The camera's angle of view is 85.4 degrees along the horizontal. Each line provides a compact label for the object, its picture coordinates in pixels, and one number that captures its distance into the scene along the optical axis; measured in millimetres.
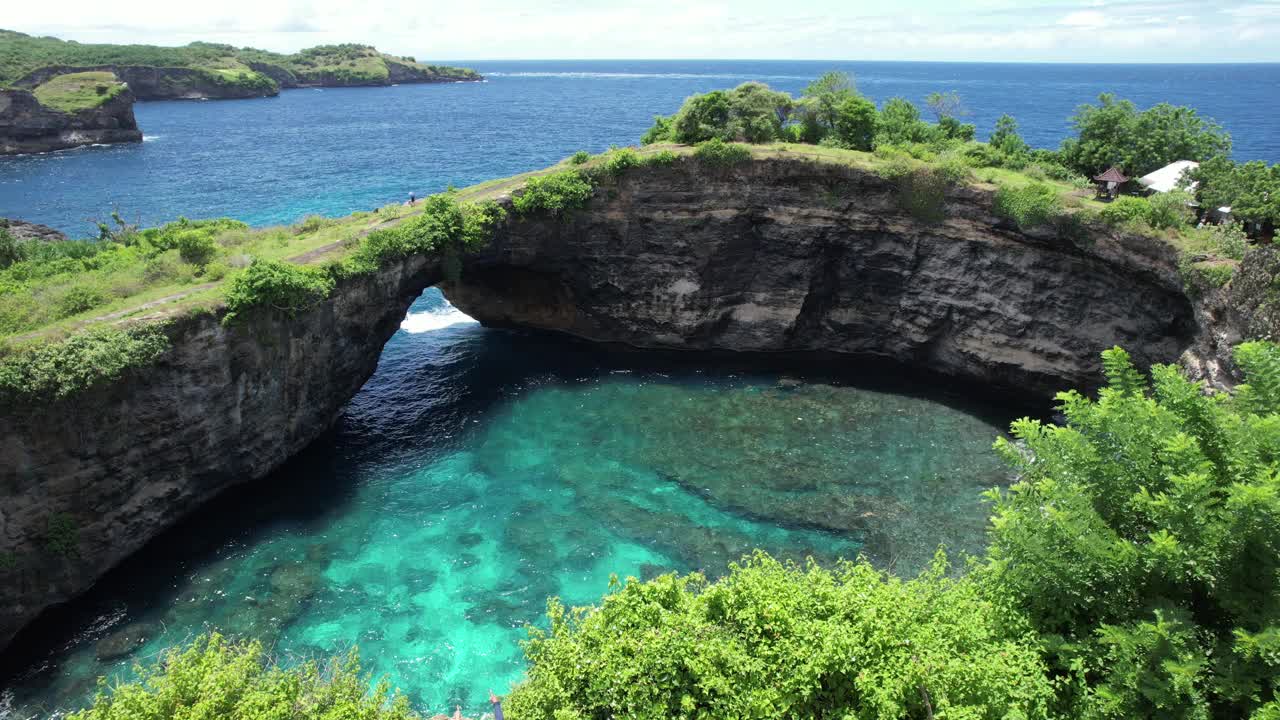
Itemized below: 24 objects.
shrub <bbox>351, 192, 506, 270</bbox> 35812
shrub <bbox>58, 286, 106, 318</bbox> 28828
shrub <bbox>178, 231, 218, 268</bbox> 34250
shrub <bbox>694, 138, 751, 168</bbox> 42375
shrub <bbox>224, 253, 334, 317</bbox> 29938
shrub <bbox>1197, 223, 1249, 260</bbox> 30953
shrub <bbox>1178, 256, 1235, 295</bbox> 30031
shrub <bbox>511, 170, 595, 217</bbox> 41625
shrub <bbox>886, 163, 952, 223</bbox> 39969
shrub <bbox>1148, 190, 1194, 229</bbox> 33969
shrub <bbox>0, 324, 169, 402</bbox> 24016
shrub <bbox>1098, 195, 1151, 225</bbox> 34406
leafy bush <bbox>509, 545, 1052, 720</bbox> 14359
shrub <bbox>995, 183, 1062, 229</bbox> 36594
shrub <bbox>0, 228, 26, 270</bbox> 38416
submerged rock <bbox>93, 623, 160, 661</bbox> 24281
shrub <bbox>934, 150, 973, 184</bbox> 39562
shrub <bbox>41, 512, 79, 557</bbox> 25500
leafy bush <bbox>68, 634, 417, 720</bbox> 14172
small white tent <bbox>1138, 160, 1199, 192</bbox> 40469
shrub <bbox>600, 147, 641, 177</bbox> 42812
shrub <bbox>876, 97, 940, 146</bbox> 45812
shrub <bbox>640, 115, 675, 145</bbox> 48584
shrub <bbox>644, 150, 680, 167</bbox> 42688
